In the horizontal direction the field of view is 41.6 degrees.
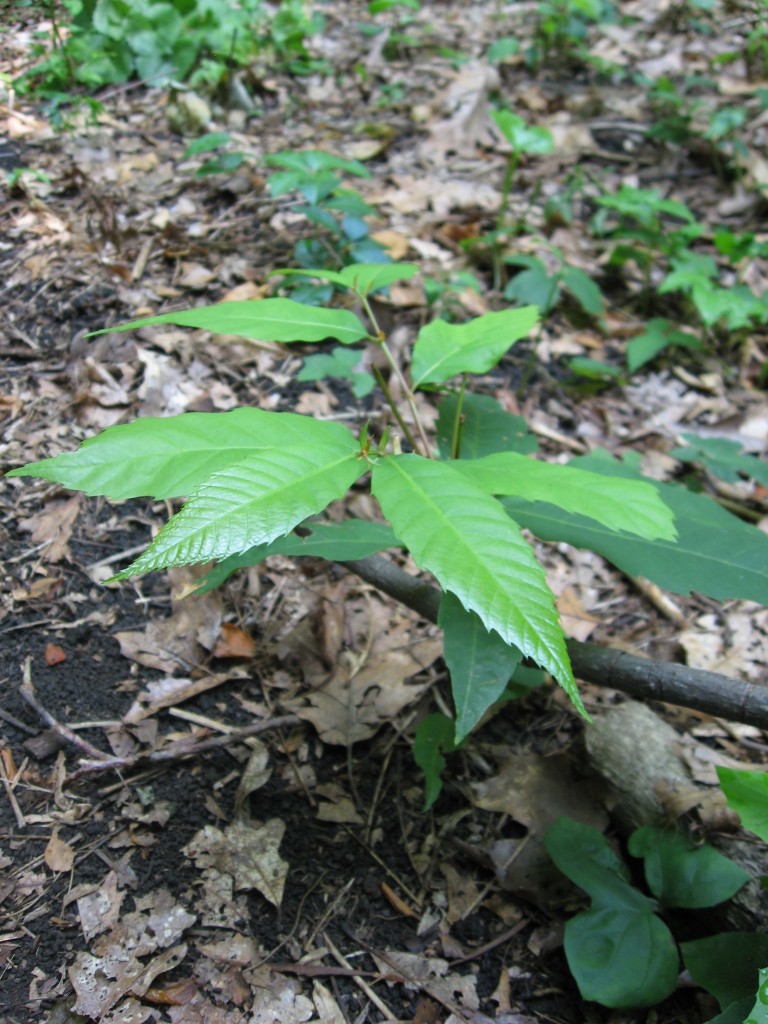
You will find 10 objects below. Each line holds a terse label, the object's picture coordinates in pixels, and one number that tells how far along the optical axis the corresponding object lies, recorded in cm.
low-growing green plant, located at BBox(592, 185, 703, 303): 104
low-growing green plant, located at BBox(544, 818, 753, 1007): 50
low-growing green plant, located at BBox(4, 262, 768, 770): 36
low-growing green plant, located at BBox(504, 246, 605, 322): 97
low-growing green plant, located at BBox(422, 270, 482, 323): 90
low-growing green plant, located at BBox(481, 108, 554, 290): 102
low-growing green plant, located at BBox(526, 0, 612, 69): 146
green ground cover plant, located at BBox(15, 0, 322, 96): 95
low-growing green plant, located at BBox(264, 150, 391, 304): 85
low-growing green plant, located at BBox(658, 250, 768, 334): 95
